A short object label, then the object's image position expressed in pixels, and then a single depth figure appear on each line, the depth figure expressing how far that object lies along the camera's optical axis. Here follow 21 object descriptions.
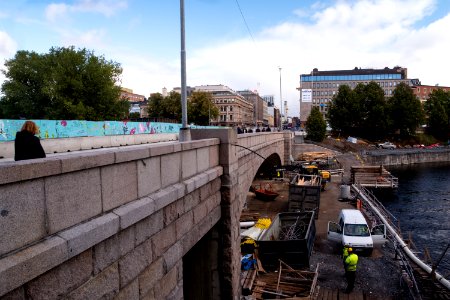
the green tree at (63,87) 47.09
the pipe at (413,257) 14.95
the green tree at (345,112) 89.81
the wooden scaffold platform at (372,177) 42.06
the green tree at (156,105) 85.50
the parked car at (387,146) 84.06
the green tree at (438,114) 95.62
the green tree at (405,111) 87.69
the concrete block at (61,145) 20.37
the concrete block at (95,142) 24.16
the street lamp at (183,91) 8.96
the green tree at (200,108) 80.31
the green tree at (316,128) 76.00
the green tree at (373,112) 87.88
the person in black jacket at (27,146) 5.39
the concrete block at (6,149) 17.91
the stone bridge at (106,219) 3.16
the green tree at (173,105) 82.56
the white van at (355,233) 17.92
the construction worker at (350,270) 13.88
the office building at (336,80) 129.00
